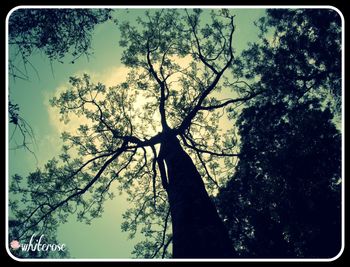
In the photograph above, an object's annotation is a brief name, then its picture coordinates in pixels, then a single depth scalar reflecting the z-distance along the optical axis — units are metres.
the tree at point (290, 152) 7.90
